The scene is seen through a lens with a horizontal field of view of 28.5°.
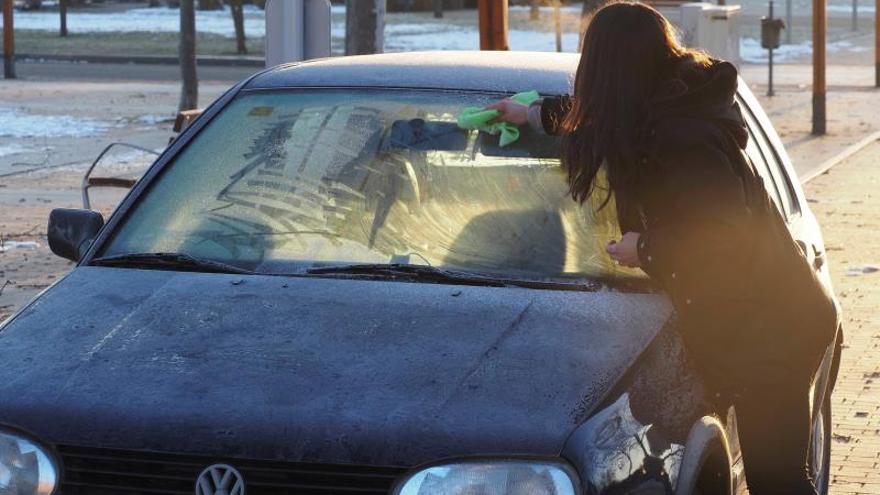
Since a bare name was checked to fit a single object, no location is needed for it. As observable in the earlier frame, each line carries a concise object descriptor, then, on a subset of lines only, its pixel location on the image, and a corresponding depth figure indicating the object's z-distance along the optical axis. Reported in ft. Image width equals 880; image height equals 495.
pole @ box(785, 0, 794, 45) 131.84
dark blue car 11.43
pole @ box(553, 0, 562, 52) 117.50
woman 12.91
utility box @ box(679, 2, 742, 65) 65.05
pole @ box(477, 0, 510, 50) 43.11
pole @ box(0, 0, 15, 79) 94.79
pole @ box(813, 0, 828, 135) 67.36
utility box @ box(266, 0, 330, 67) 33.88
